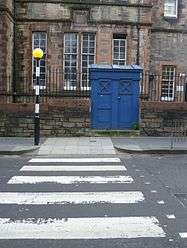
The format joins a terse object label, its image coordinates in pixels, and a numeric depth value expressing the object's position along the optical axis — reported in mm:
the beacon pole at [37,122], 8198
